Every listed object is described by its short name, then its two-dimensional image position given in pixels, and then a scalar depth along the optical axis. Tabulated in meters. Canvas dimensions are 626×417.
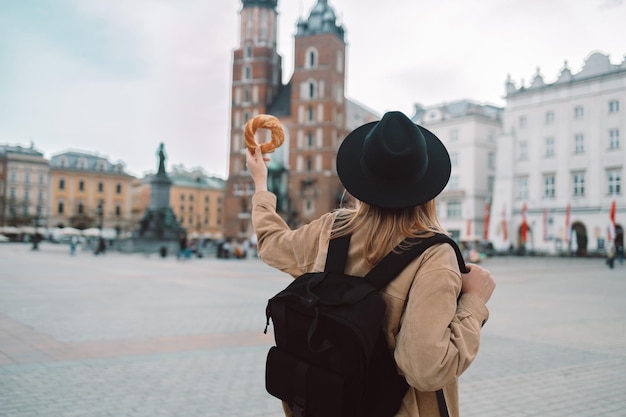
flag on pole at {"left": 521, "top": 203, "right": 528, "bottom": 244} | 43.25
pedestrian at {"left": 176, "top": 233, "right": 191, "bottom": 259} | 31.58
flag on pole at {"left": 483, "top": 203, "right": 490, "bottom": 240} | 45.63
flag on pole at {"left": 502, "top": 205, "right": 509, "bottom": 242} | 45.33
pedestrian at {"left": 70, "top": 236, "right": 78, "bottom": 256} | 34.97
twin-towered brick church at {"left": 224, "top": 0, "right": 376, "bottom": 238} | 67.31
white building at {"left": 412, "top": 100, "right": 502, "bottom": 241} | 57.66
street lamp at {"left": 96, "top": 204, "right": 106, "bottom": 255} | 38.31
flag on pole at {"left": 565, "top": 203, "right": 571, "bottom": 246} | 42.39
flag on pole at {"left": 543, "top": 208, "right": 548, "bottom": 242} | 44.08
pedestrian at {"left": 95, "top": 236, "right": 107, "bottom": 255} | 38.31
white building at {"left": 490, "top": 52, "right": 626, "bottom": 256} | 42.22
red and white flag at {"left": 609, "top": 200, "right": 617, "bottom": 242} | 34.44
